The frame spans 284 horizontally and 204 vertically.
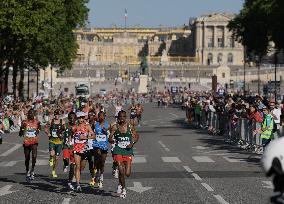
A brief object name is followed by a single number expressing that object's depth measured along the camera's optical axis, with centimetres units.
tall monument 17005
